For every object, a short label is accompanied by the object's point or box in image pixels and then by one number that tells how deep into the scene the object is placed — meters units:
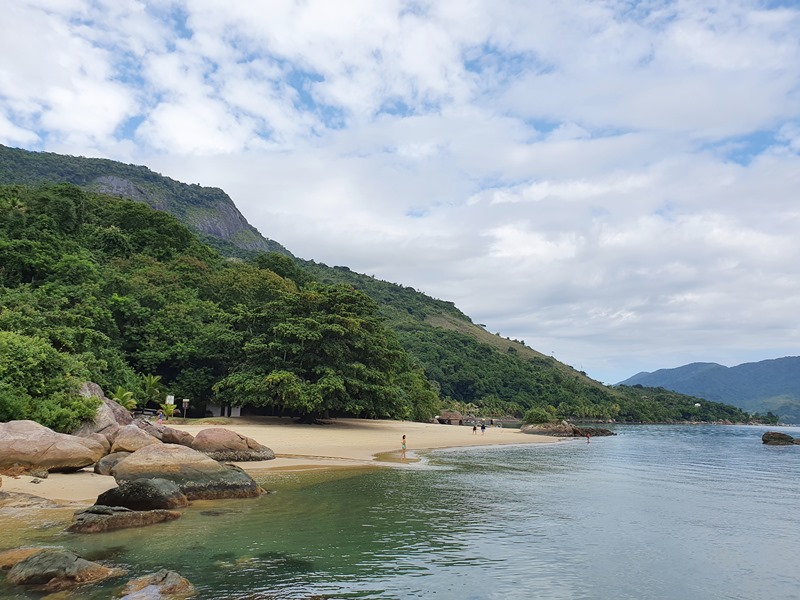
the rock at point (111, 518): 11.97
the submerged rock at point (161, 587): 8.32
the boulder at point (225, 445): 23.09
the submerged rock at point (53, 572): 8.52
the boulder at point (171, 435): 23.55
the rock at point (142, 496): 13.77
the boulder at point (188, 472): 15.89
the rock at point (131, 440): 19.97
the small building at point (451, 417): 95.99
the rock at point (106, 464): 18.62
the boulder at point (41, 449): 16.78
